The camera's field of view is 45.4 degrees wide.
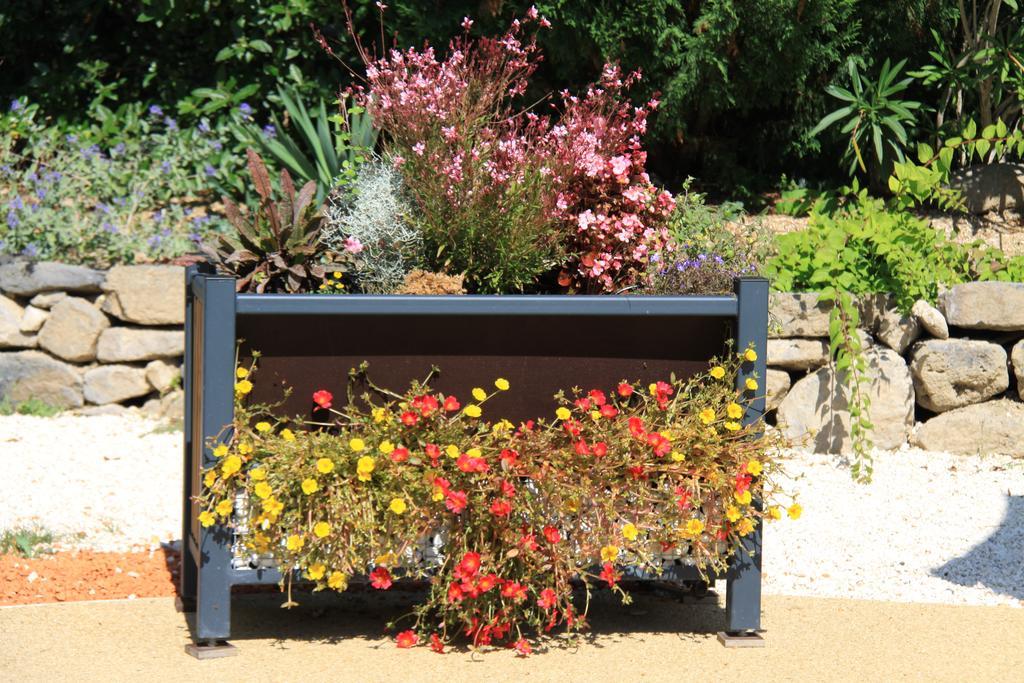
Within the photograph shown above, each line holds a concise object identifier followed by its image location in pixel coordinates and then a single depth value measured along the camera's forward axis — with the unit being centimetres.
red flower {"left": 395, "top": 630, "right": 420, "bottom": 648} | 321
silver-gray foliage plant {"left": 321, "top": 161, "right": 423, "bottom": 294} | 387
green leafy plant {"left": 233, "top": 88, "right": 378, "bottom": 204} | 553
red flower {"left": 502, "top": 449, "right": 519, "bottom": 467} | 312
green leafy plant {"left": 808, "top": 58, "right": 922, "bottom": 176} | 607
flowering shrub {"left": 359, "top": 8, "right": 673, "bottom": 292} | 368
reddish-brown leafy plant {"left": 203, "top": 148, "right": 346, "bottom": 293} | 371
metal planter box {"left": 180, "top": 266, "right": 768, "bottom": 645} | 312
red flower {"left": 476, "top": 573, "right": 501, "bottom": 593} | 306
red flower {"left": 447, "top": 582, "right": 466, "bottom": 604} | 310
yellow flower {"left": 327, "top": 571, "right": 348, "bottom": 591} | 302
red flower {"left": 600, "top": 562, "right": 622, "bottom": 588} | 312
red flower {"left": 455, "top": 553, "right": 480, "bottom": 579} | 306
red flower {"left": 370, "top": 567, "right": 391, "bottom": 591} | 309
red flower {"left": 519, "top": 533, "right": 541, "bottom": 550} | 310
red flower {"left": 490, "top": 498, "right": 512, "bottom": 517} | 307
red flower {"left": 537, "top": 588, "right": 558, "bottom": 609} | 312
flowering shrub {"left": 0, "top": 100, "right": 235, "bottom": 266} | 624
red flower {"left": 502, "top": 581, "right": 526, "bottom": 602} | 310
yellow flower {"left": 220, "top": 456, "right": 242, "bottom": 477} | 304
